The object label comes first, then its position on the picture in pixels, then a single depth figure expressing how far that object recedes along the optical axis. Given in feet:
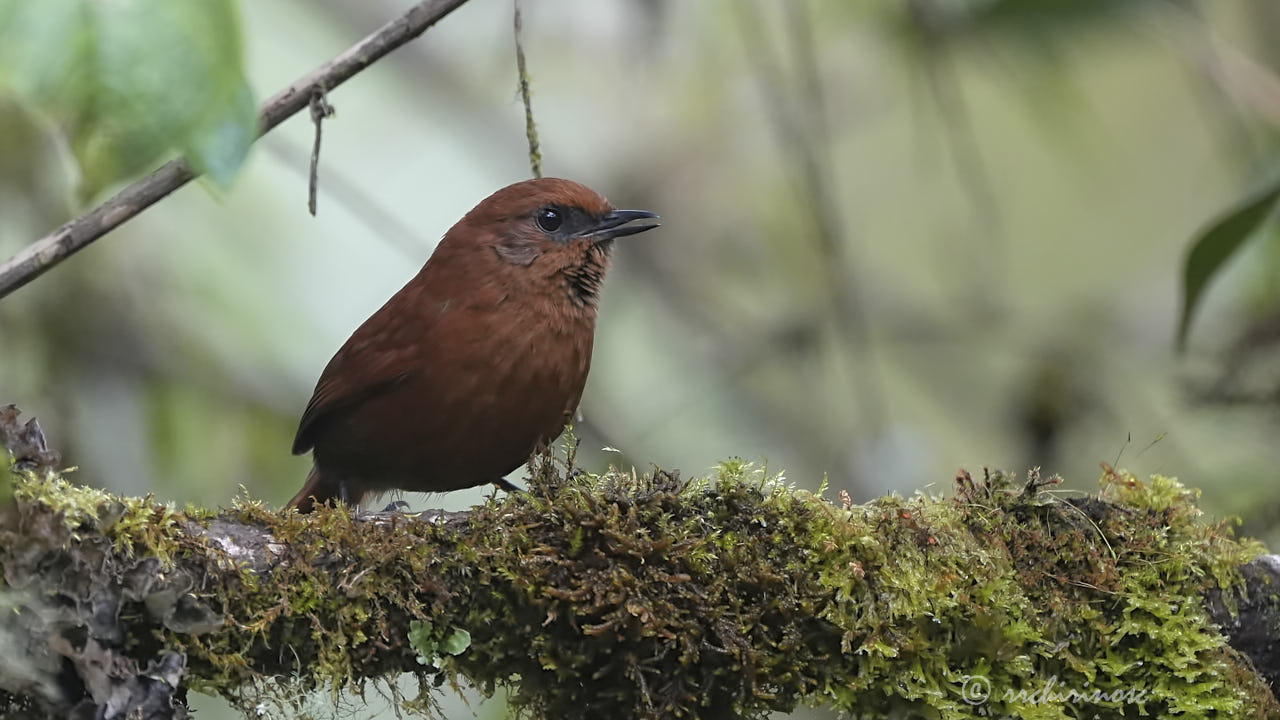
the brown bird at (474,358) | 22.54
